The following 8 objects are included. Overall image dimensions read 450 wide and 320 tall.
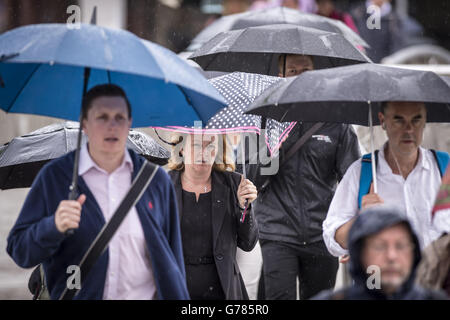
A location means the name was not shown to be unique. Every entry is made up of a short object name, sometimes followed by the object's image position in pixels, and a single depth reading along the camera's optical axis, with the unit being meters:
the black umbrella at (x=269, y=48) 13.12
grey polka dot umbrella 11.42
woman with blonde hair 11.20
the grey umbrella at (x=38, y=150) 11.87
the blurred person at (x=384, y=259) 7.86
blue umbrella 8.46
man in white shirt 10.35
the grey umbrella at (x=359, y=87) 9.83
